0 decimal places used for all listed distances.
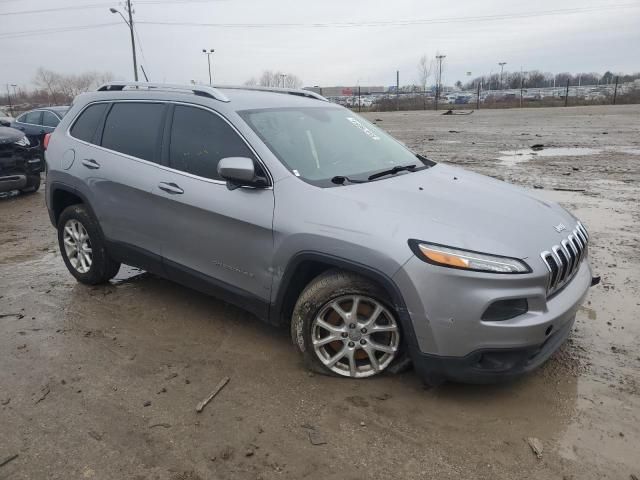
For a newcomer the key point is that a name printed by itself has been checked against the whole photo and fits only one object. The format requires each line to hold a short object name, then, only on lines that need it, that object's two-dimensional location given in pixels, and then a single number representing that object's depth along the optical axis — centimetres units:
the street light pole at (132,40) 3633
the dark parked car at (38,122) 1228
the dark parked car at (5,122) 1115
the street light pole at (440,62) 8425
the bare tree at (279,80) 8038
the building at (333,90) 9444
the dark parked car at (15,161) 891
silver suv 277
